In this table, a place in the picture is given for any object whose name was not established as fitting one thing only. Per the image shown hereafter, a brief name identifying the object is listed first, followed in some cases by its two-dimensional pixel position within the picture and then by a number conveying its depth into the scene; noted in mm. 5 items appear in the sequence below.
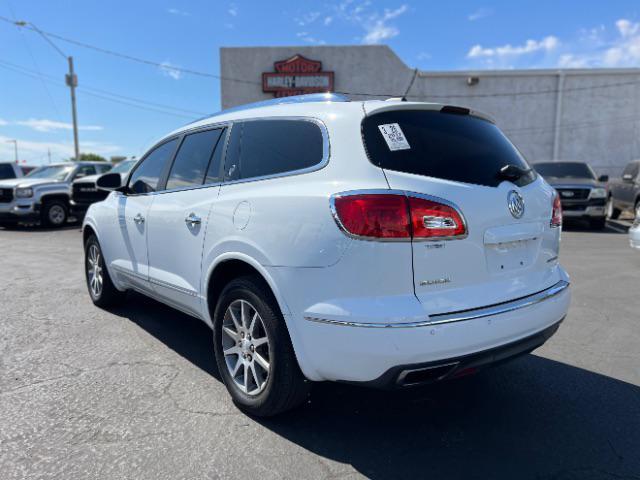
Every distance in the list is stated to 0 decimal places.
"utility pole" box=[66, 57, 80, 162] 25375
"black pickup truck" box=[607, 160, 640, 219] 11492
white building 23500
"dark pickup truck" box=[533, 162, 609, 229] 11430
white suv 2217
